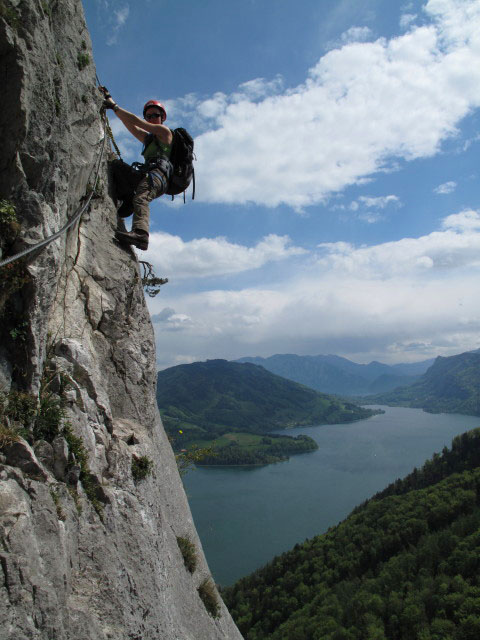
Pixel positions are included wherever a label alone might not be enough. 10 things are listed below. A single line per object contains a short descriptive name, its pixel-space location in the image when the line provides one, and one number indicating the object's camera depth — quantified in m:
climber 7.39
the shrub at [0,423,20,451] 3.61
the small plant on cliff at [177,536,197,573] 7.78
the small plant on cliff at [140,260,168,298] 8.91
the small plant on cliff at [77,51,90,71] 6.71
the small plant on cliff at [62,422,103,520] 4.50
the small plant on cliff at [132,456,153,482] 5.81
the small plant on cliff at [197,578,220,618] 8.15
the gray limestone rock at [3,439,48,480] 3.64
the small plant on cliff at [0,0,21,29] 3.90
